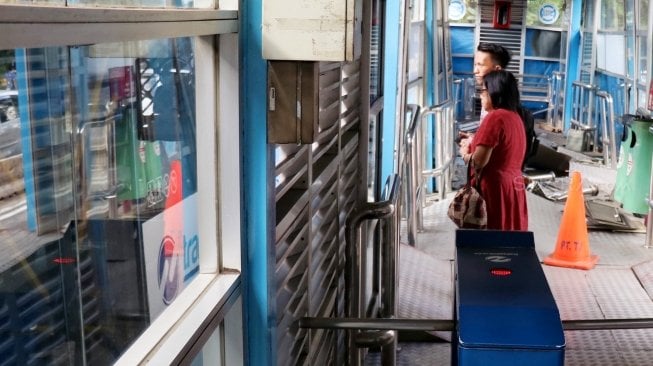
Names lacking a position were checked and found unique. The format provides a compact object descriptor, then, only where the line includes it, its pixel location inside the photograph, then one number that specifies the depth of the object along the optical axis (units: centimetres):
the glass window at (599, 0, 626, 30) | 1088
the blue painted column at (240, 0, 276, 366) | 167
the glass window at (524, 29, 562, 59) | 1415
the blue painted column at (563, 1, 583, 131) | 1336
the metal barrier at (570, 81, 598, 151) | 1078
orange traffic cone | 561
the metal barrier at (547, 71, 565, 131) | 1321
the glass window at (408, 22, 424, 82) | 832
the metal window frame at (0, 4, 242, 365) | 87
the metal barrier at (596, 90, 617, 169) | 902
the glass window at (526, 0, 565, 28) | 1402
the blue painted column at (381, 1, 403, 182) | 457
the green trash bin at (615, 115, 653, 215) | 693
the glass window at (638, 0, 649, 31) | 930
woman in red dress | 416
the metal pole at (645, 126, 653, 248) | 617
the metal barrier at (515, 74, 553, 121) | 1398
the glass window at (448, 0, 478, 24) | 1398
